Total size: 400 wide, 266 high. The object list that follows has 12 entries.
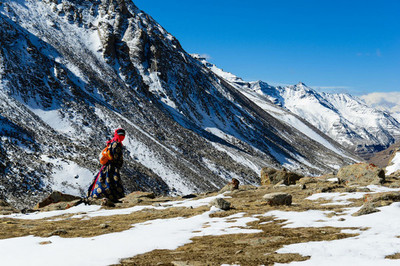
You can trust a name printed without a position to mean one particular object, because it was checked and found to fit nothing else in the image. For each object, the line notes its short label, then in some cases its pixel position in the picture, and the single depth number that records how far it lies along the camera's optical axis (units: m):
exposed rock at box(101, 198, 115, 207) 19.62
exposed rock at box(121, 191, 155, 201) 22.82
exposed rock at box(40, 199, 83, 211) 19.84
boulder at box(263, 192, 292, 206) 15.04
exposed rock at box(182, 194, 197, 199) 23.97
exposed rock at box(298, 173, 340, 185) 23.45
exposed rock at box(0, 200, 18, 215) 19.27
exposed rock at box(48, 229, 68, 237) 11.45
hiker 21.17
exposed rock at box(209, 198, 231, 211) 15.25
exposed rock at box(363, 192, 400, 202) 12.30
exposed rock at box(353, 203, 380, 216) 11.27
